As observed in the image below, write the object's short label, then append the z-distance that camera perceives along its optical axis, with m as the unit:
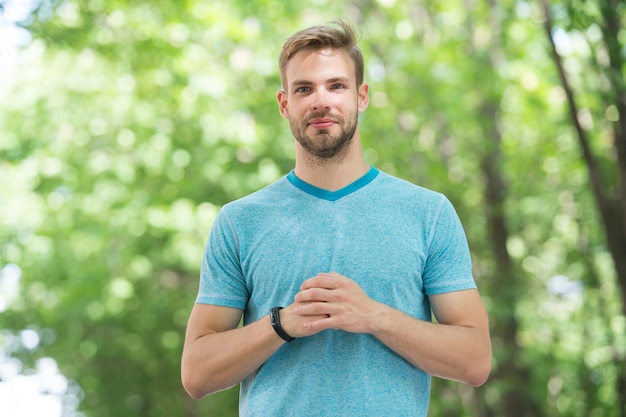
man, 2.27
